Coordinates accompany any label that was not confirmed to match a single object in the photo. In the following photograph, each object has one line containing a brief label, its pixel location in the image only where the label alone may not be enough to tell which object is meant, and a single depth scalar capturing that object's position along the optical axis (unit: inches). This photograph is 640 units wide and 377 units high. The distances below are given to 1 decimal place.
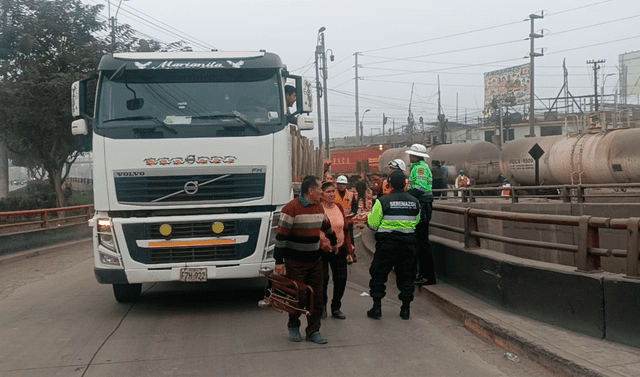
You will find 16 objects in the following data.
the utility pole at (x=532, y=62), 1828.2
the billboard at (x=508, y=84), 3238.2
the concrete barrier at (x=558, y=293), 237.6
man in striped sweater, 282.2
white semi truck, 338.6
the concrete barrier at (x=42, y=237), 682.8
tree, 1066.7
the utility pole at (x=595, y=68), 2960.6
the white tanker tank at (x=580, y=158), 878.4
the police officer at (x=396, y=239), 318.3
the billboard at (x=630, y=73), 2854.3
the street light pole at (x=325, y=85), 1742.1
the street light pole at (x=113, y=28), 1174.5
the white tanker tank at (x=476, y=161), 1348.4
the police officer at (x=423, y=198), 378.6
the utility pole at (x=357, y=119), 2805.1
